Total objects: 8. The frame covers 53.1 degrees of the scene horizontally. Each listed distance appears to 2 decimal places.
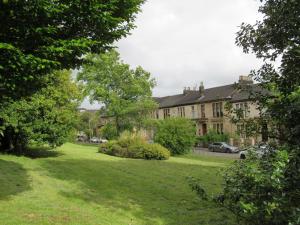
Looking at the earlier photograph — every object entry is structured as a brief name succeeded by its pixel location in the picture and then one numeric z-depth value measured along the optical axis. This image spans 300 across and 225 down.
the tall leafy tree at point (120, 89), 39.01
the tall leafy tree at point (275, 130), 3.91
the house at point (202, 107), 46.55
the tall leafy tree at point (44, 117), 17.03
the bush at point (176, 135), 26.82
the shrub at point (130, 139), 23.47
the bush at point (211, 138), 44.06
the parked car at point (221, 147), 38.07
